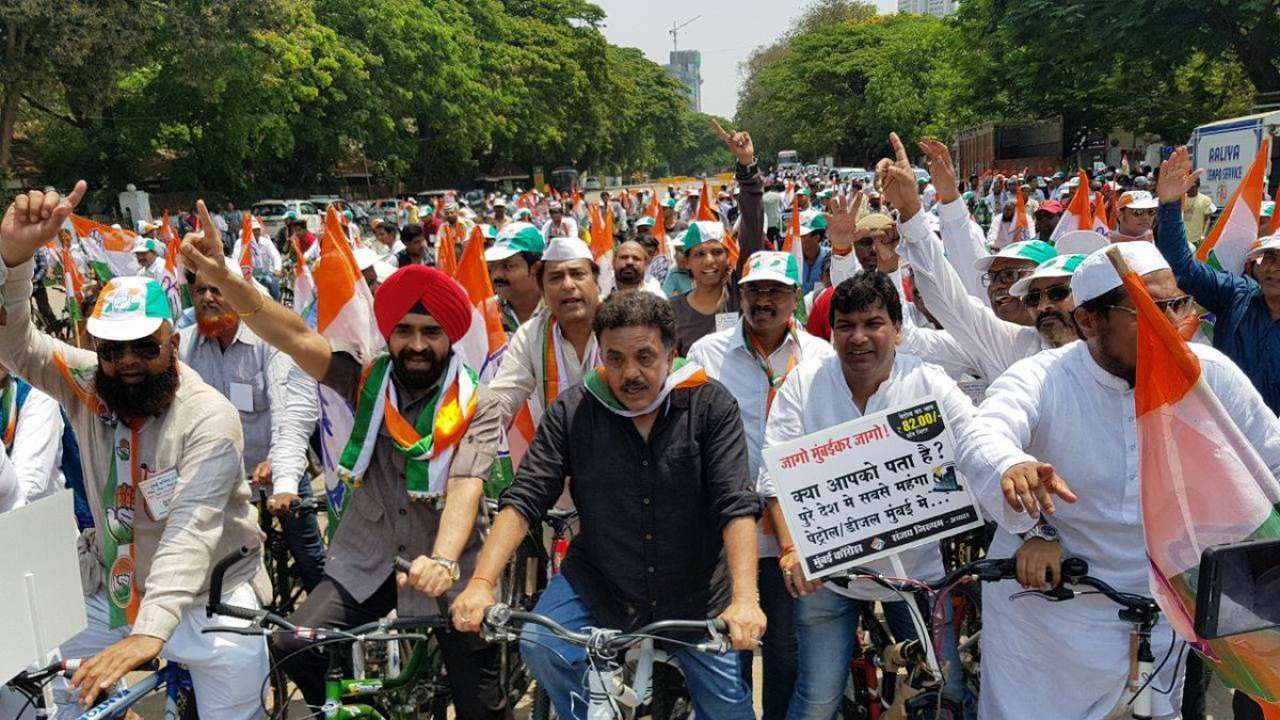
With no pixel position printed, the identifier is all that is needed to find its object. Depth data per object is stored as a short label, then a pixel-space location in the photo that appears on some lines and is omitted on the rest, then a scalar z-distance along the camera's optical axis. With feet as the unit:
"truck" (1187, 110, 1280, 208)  55.42
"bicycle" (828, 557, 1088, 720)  9.62
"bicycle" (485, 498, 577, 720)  13.50
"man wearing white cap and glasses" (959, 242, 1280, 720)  9.21
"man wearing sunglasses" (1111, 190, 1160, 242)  23.59
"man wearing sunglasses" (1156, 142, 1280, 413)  15.25
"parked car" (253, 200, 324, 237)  97.71
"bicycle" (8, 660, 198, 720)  9.01
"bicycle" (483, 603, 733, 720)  9.17
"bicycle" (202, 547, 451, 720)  9.84
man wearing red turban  11.19
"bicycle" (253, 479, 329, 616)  17.24
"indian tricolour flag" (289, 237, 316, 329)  23.65
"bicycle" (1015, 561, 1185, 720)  9.13
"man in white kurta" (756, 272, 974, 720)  11.53
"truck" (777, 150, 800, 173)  259.39
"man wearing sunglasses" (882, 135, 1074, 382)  14.49
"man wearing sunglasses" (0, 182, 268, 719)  10.85
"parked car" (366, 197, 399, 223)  108.68
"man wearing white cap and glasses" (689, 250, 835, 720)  12.71
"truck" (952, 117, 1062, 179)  124.26
